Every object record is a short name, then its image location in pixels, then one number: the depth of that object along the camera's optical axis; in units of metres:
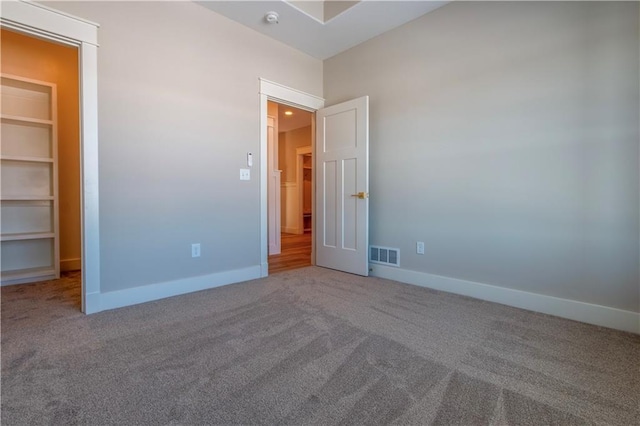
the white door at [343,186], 3.21
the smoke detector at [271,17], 2.76
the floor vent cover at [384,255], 3.10
